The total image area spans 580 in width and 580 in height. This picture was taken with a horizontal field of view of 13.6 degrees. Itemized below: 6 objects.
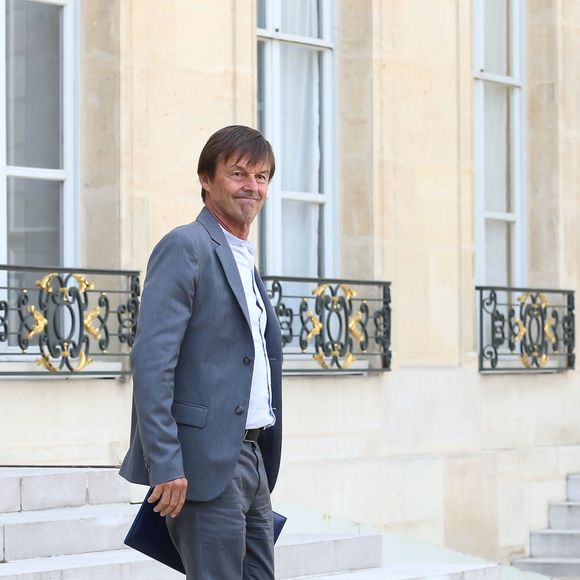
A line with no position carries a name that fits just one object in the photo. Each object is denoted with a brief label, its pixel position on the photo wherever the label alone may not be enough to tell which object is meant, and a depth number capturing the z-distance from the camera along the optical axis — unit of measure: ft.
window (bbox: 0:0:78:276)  42.19
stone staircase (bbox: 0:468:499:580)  30.50
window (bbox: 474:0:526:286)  55.66
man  18.35
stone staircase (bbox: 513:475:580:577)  51.02
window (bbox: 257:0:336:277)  48.57
